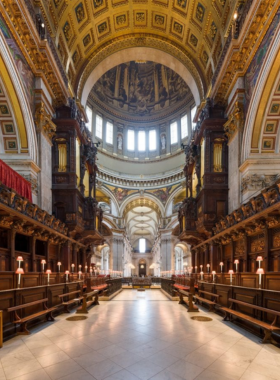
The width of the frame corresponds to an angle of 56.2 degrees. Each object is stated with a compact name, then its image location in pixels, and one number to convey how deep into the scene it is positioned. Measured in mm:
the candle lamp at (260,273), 5871
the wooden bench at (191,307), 8922
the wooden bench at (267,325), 4957
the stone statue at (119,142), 31800
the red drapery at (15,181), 8602
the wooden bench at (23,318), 5648
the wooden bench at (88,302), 8680
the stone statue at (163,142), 31797
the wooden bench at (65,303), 8520
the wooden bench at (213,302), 8456
